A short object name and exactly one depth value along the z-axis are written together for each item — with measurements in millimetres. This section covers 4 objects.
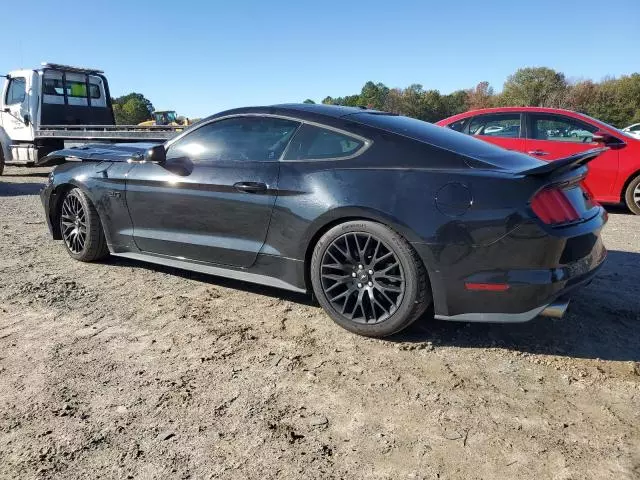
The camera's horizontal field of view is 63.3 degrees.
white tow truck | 11867
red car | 7500
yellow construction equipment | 21867
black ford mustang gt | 2801
